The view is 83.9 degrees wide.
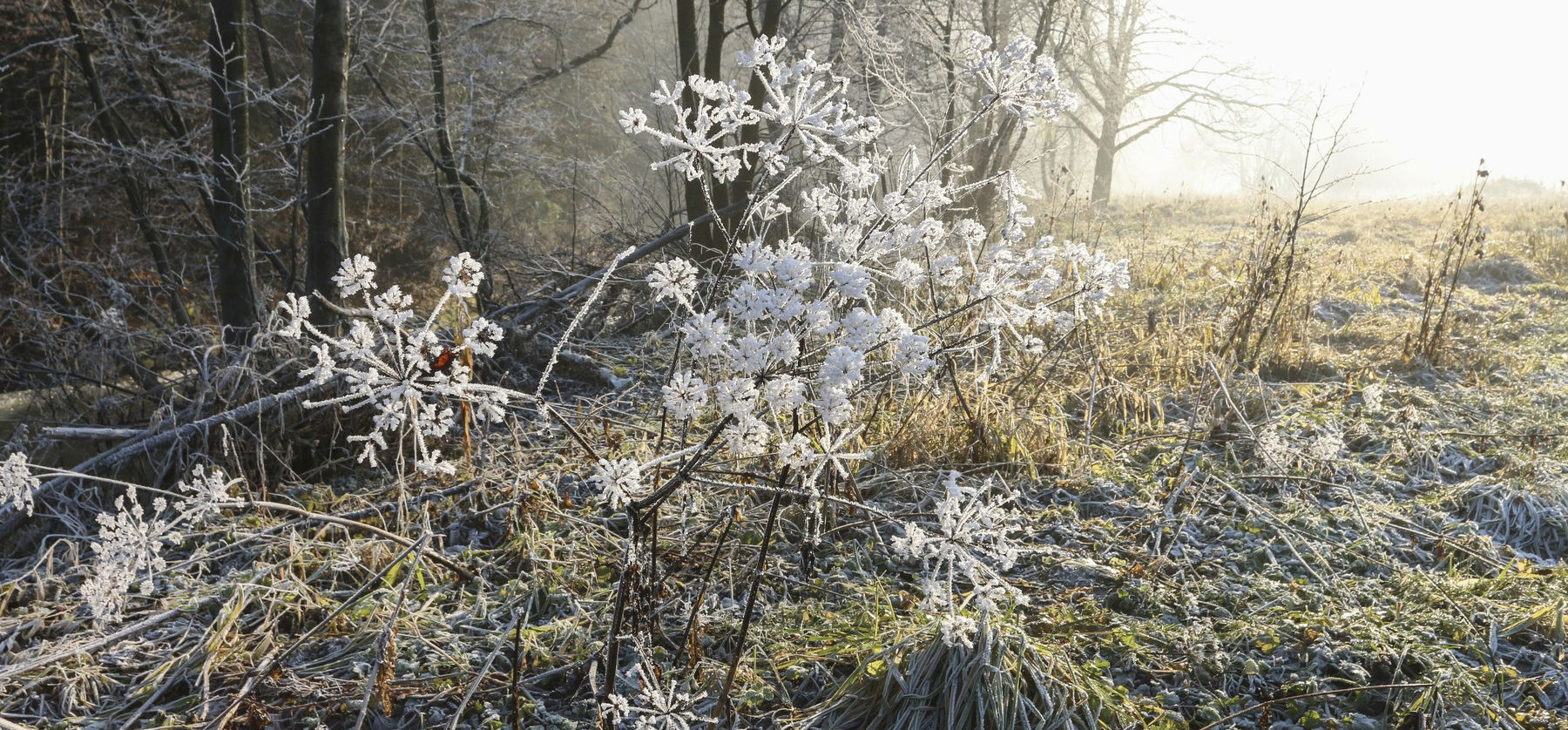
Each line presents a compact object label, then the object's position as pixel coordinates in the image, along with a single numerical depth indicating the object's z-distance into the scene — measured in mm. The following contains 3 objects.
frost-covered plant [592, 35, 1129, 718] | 1596
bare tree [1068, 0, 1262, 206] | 18391
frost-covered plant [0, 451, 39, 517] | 1790
